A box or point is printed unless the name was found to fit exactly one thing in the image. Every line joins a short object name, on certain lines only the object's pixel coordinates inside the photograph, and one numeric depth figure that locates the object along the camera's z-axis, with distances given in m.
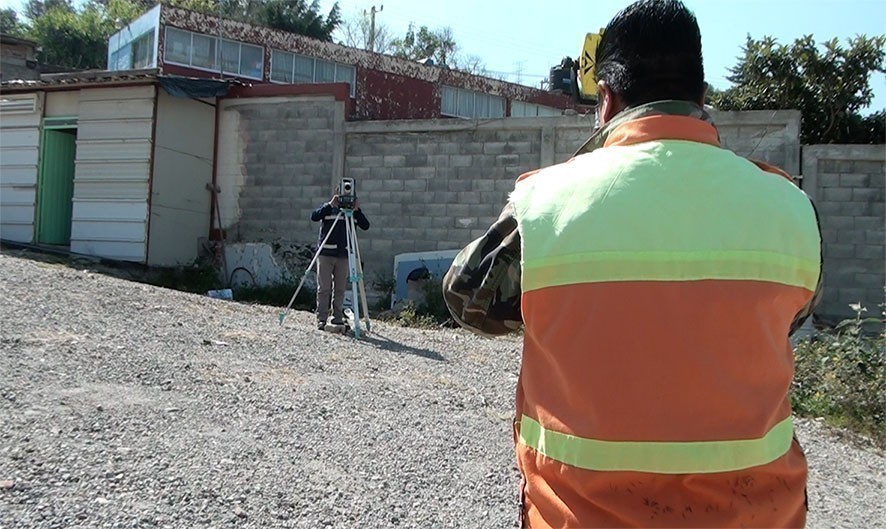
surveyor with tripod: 8.86
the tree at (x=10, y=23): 41.76
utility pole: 39.53
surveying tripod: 8.65
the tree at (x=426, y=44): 49.06
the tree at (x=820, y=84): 12.70
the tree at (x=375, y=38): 43.28
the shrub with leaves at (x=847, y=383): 6.09
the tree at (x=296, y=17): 33.44
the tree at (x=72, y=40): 36.97
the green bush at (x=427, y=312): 10.40
